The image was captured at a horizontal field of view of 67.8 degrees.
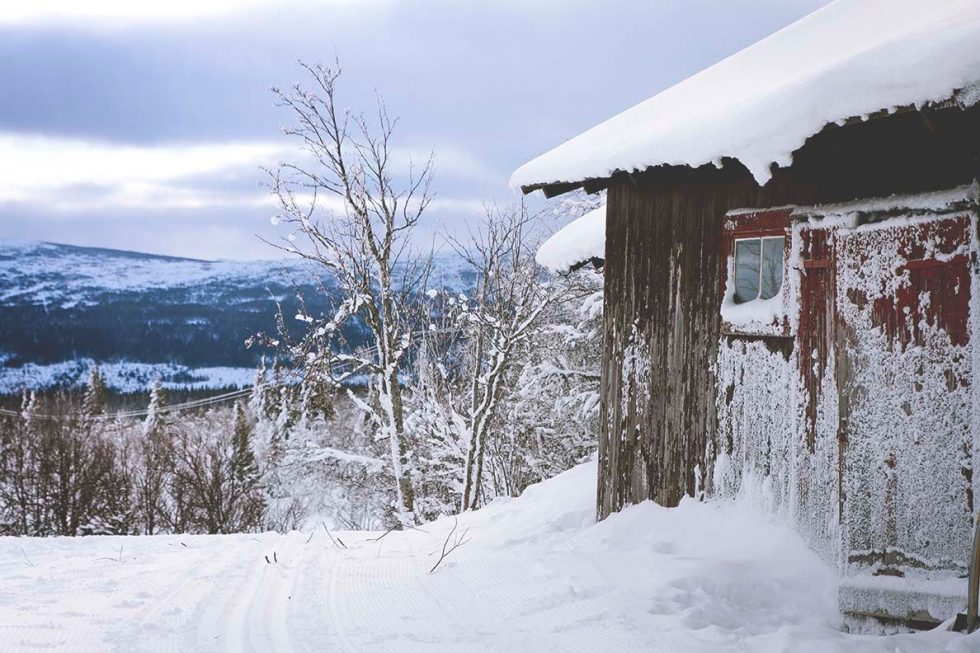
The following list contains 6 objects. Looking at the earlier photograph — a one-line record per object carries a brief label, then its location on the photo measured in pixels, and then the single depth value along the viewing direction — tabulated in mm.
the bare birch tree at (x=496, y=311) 15477
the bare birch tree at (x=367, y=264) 16219
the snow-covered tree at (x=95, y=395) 66369
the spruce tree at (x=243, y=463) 34438
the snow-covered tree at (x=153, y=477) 32375
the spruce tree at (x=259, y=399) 64688
